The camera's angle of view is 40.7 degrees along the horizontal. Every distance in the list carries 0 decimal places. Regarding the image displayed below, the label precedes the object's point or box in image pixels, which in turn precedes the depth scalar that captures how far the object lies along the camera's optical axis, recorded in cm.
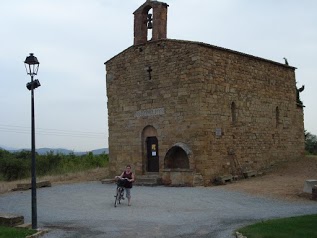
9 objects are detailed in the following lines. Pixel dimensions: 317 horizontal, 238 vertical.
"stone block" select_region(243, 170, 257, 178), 2064
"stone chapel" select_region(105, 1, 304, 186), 1922
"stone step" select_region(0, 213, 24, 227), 1050
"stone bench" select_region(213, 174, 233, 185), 1900
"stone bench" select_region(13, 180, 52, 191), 2011
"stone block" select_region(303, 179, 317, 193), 1454
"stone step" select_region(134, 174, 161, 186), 1955
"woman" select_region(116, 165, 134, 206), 1384
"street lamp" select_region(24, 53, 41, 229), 1035
